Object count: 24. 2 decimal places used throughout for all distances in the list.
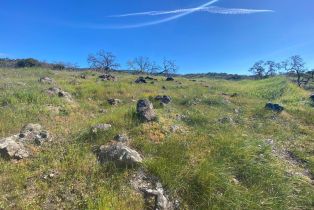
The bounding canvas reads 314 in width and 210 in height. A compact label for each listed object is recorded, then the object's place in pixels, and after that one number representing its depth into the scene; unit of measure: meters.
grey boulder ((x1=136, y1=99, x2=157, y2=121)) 4.79
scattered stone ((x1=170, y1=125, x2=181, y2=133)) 4.58
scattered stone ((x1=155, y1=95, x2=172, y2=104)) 8.04
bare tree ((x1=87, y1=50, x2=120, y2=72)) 38.50
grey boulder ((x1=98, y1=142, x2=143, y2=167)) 3.37
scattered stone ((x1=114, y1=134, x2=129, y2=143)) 4.03
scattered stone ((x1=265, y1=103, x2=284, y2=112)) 8.06
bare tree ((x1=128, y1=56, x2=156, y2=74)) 46.66
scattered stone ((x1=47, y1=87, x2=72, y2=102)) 7.90
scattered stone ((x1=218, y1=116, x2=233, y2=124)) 5.95
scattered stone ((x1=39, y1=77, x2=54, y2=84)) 11.42
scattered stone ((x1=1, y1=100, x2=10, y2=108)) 6.21
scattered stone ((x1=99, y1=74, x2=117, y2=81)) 15.79
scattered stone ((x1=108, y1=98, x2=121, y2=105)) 8.25
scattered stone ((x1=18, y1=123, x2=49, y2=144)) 4.02
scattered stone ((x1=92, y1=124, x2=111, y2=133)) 4.35
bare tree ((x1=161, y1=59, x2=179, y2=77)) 51.26
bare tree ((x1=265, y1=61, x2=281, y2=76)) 49.98
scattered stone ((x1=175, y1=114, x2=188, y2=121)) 5.69
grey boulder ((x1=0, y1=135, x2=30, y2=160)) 3.50
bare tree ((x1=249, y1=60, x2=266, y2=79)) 51.55
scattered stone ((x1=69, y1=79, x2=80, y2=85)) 12.27
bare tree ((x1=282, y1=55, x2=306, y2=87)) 36.76
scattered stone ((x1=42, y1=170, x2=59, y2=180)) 3.12
